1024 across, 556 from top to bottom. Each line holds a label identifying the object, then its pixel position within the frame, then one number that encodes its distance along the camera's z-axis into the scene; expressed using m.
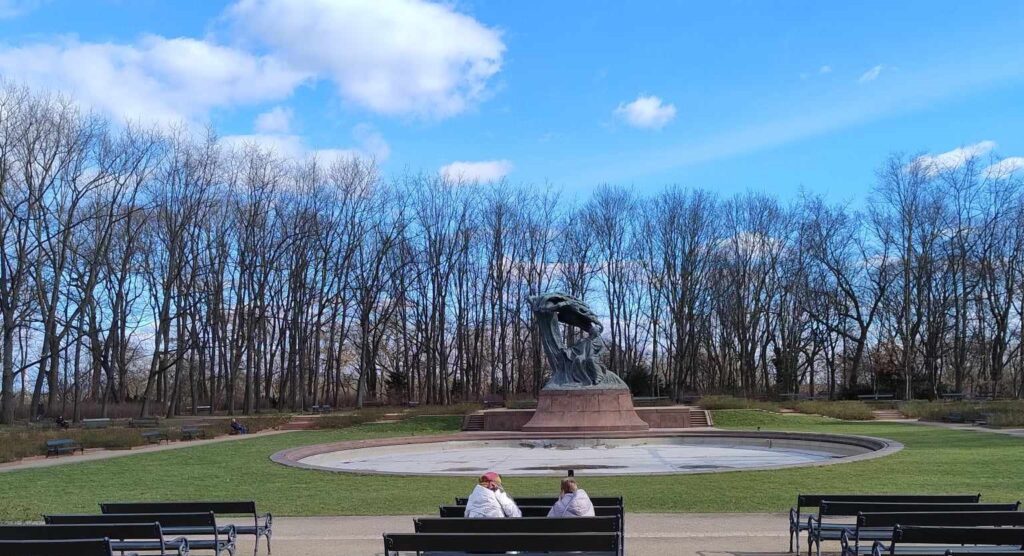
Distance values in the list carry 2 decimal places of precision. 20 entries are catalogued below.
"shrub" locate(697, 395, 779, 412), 41.50
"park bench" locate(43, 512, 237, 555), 8.31
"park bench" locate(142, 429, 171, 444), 30.51
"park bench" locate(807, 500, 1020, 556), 8.59
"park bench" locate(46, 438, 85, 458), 25.69
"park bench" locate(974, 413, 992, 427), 32.53
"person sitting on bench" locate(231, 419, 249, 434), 36.12
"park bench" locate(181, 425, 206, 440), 32.88
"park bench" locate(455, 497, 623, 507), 9.95
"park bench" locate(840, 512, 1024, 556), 7.57
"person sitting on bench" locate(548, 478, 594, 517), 8.00
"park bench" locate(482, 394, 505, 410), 50.31
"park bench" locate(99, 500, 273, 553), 9.12
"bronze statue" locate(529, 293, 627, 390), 31.50
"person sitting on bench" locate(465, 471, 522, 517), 7.91
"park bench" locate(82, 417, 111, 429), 35.75
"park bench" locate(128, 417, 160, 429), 37.16
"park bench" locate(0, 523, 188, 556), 7.07
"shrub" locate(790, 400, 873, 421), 38.88
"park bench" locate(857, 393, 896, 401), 53.17
